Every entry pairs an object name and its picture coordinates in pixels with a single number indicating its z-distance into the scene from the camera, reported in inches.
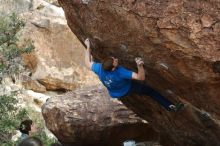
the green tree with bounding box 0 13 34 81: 444.8
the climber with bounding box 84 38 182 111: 307.1
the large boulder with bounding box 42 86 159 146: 494.3
